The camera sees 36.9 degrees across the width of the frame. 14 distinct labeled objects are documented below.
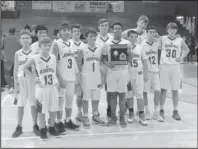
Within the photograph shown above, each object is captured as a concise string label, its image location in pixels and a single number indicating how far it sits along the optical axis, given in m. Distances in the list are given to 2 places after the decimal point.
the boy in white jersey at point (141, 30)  5.32
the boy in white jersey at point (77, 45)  4.80
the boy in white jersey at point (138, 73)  5.11
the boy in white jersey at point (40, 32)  4.43
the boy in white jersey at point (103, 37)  4.97
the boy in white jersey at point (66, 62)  4.60
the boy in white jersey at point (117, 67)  4.79
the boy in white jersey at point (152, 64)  5.28
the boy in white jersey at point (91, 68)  4.80
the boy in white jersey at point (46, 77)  4.18
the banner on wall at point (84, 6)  20.45
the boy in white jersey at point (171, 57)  5.36
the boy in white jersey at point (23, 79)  4.41
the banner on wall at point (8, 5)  16.68
